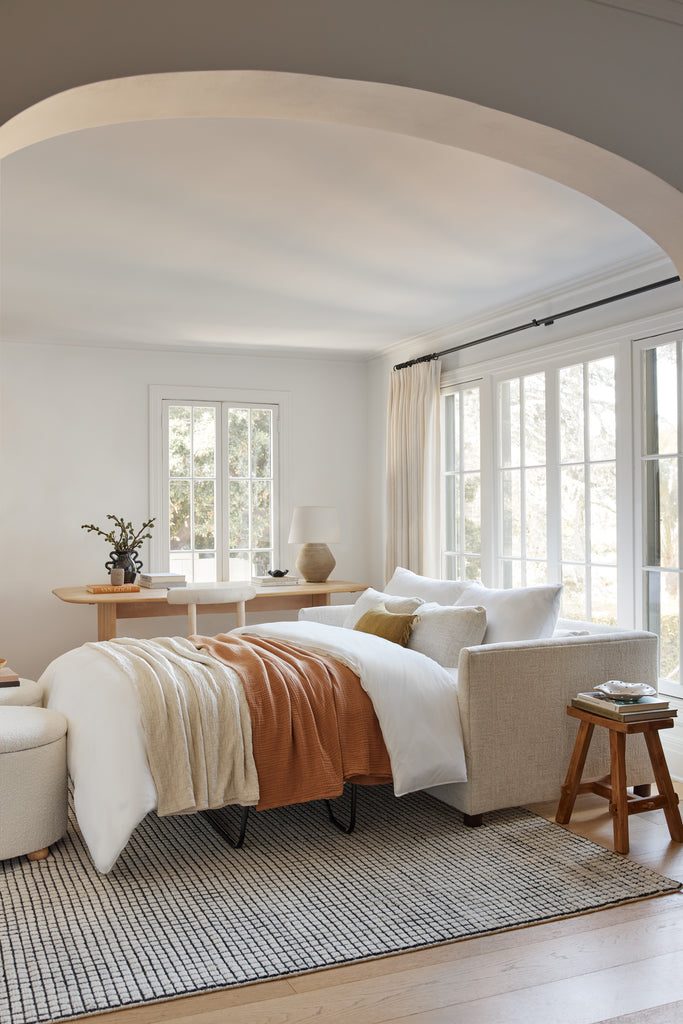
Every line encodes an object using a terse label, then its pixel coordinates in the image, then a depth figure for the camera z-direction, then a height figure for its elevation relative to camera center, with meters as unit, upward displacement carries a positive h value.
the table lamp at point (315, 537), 6.40 -0.09
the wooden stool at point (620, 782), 3.31 -1.02
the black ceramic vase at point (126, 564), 6.14 -0.26
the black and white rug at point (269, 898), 2.42 -1.24
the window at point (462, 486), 5.95 +0.26
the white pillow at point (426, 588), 4.84 -0.37
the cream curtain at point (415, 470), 6.24 +0.40
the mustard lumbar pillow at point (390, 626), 4.43 -0.53
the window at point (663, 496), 4.30 +0.13
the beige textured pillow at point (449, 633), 4.24 -0.54
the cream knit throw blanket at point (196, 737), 3.12 -0.78
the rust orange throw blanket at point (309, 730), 3.32 -0.81
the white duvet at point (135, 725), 3.03 -0.77
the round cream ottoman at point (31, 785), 3.14 -0.95
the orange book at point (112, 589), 5.74 -0.41
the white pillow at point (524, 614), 4.09 -0.44
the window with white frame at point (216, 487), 6.83 +0.31
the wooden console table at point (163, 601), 5.57 -0.52
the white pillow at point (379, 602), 4.68 -0.44
